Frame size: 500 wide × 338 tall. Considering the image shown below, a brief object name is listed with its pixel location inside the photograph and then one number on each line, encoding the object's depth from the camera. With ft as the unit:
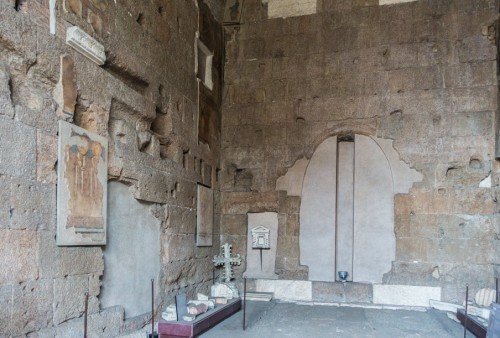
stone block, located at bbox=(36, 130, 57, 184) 12.39
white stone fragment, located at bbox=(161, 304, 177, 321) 16.90
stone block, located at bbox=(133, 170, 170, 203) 17.52
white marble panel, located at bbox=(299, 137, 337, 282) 25.35
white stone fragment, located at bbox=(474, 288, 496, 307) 21.53
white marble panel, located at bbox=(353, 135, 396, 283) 24.48
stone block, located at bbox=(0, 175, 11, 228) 11.09
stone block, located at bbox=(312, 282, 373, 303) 24.07
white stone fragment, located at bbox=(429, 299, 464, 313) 22.01
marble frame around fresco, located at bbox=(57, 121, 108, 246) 13.05
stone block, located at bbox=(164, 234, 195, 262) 19.77
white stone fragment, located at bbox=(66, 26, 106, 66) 13.70
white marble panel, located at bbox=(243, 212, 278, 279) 26.02
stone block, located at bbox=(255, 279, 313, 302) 25.00
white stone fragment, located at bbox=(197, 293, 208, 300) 20.35
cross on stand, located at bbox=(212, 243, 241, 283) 25.63
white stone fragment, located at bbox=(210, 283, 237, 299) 22.20
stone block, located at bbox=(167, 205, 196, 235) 20.16
